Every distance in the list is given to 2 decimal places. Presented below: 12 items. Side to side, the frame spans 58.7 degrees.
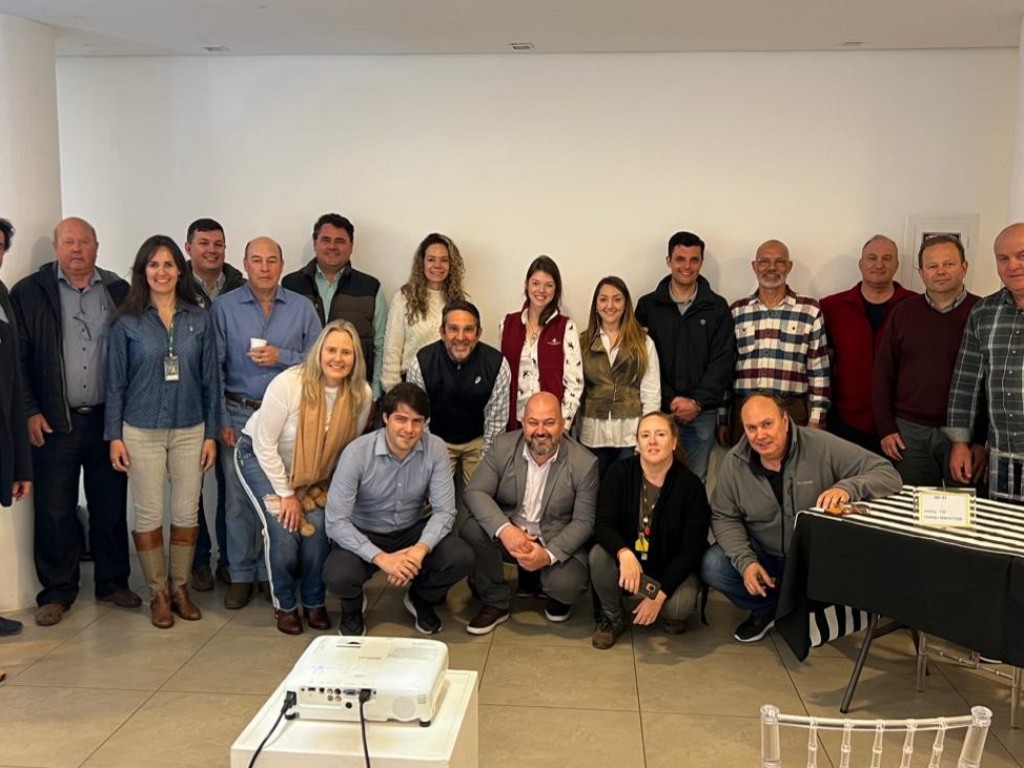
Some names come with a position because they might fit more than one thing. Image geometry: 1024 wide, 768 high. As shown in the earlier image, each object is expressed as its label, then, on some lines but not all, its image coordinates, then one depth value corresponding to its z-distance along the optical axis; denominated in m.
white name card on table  2.84
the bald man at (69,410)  3.70
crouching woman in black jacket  3.59
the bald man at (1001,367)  3.42
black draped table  2.58
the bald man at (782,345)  4.29
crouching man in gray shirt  3.50
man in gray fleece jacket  3.33
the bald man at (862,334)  4.29
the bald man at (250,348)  3.86
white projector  1.81
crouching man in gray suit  3.71
